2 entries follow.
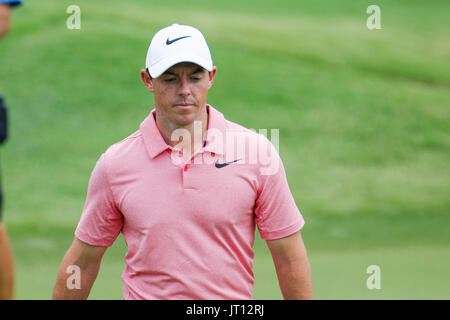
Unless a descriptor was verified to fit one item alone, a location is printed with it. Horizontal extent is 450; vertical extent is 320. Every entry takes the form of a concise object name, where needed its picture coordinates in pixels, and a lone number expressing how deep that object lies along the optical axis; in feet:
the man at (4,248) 18.89
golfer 18.24
